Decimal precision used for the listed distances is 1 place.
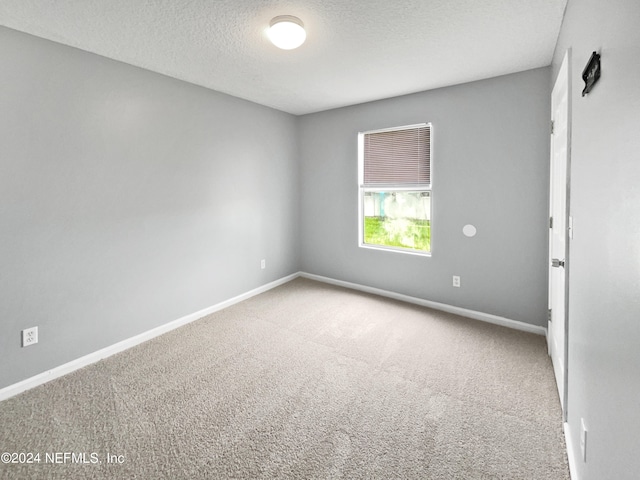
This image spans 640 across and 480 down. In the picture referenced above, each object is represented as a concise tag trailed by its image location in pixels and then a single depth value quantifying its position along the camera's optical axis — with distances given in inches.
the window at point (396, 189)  149.9
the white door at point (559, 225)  76.8
